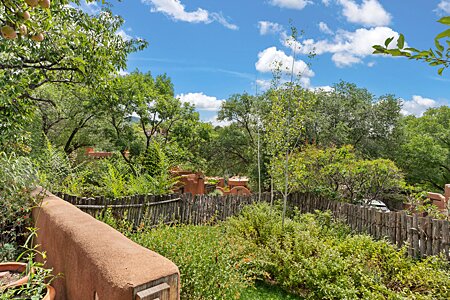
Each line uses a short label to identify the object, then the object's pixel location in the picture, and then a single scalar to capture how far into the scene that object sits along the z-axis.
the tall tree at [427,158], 15.24
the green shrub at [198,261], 2.88
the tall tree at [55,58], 3.37
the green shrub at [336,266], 3.81
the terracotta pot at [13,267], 2.65
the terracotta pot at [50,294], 2.14
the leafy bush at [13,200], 3.10
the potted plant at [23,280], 2.02
